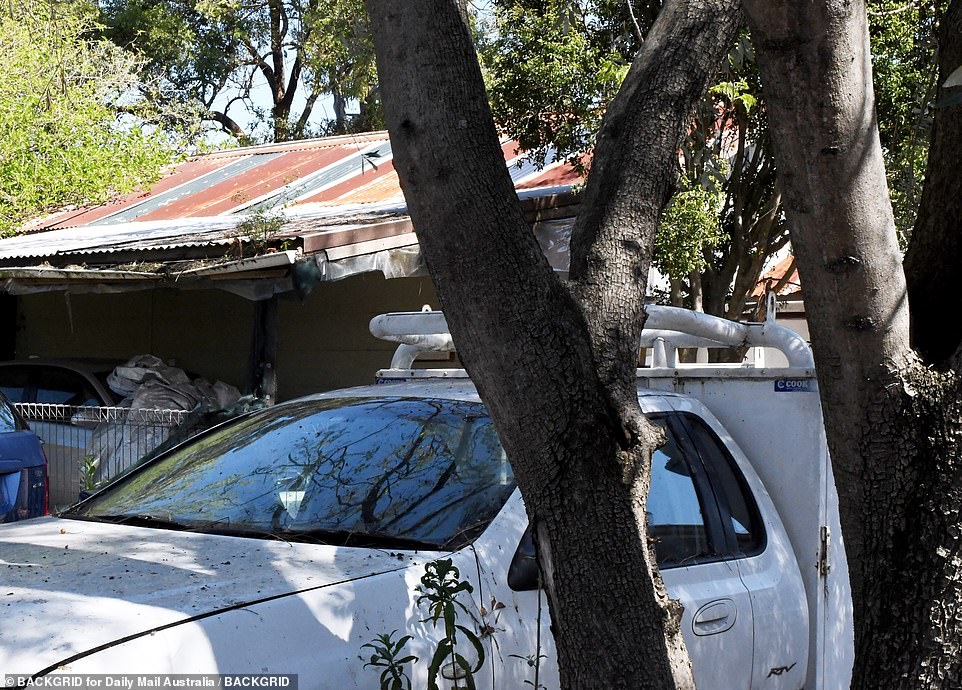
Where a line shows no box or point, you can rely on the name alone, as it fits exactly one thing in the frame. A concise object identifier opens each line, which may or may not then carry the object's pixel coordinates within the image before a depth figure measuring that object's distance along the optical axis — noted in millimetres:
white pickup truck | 2701
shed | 9125
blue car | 6664
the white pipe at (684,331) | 4219
